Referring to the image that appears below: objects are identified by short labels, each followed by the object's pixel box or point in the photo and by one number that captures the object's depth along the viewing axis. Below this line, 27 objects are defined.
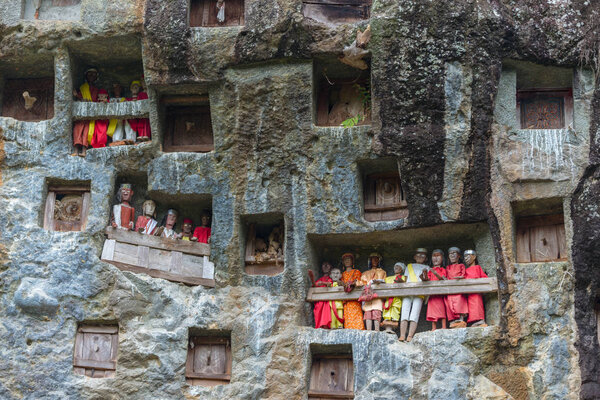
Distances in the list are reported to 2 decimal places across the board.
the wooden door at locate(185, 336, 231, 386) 14.97
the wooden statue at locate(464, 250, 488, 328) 14.77
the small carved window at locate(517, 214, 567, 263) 15.02
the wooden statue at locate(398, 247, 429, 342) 15.01
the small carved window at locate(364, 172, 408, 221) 15.69
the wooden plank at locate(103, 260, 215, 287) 15.28
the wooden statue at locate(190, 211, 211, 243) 15.95
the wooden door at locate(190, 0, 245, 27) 16.22
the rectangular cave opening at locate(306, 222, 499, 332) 15.13
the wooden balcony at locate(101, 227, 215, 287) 15.34
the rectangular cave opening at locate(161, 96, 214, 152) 16.33
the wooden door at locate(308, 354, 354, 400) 14.86
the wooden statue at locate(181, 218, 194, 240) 15.95
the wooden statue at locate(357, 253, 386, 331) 15.15
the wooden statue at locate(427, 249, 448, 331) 14.93
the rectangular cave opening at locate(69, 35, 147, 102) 16.12
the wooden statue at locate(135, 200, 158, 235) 15.77
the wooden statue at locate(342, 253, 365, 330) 15.21
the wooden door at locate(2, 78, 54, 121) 16.66
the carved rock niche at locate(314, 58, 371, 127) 15.92
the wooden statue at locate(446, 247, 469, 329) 14.81
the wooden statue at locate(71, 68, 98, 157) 16.11
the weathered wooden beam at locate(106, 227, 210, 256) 15.45
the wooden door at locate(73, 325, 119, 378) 14.77
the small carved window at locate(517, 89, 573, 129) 15.58
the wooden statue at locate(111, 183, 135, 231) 15.65
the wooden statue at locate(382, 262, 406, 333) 15.10
